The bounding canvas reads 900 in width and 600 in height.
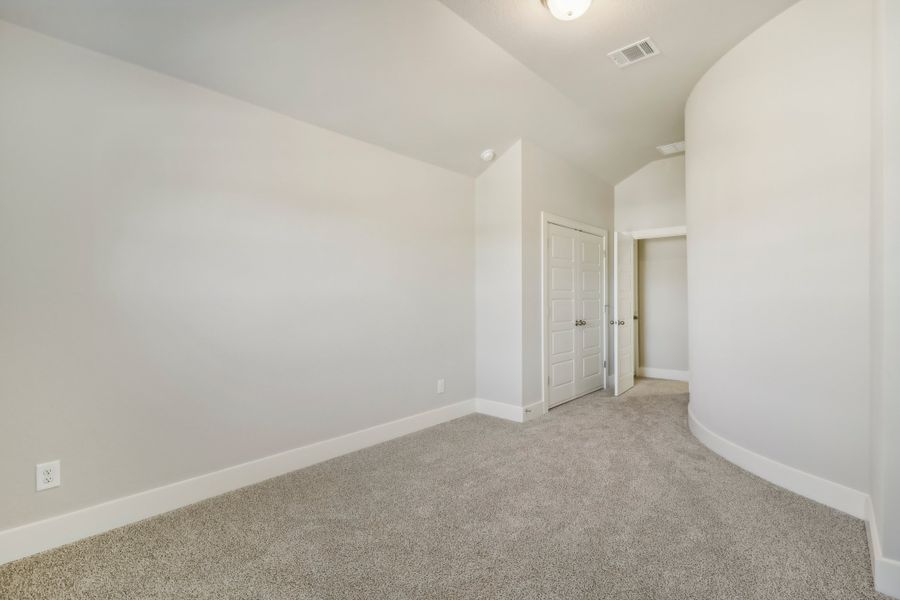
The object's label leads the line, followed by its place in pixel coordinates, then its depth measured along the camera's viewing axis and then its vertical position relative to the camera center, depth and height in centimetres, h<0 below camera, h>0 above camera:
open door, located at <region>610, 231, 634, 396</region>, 481 -25
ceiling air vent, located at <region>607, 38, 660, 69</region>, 283 +170
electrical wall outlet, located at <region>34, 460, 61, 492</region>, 195 -83
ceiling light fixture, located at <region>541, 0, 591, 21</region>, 223 +157
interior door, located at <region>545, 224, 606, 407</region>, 432 -21
